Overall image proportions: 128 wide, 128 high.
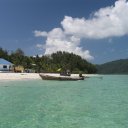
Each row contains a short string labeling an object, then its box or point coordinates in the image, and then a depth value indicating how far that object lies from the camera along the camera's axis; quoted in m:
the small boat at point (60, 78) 20.19
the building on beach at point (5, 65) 28.57
